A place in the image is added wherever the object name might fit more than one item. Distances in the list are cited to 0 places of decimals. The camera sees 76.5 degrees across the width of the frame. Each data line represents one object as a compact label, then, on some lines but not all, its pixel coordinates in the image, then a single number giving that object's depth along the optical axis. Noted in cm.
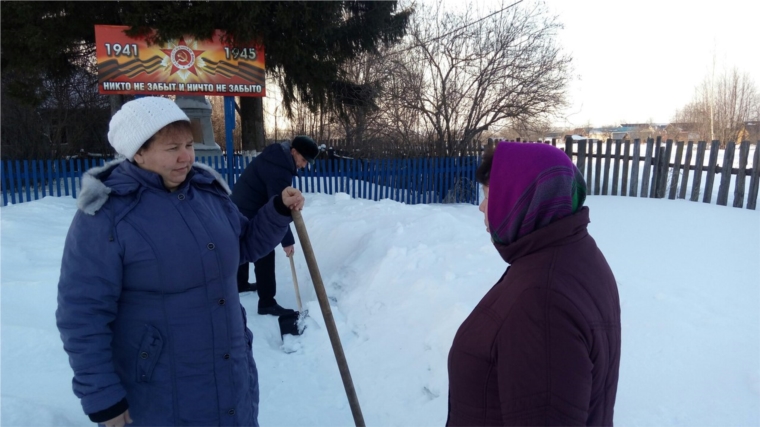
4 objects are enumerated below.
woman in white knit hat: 168
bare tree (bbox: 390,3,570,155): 1095
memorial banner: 1041
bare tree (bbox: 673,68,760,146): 2134
